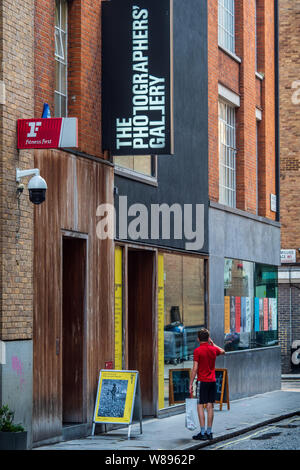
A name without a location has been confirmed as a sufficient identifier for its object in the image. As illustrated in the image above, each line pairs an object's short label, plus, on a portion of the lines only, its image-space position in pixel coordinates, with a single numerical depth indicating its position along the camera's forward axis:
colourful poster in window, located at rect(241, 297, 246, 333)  24.75
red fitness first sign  13.05
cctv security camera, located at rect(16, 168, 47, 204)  12.84
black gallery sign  15.94
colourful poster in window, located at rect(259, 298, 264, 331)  26.33
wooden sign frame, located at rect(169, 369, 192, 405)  19.17
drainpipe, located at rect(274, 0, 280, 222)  28.28
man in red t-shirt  14.75
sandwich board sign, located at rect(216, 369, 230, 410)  19.97
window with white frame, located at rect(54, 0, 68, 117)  15.38
